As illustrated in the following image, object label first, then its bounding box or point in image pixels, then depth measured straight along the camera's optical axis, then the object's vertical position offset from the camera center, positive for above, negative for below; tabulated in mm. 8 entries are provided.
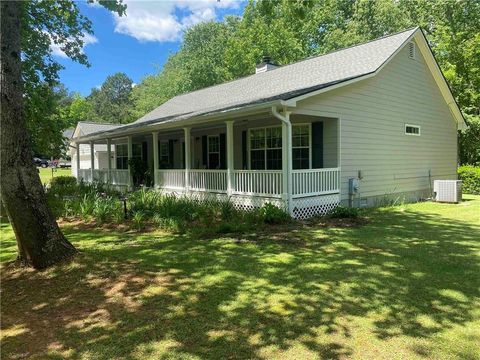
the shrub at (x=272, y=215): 8930 -1247
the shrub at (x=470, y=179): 16562 -808
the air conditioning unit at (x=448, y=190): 12852 -1031
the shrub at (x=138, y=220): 8855 -1344
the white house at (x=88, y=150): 29641 +1404
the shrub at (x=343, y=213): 9711 -1329
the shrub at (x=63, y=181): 19509 -819
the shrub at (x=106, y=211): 9742 -1213
